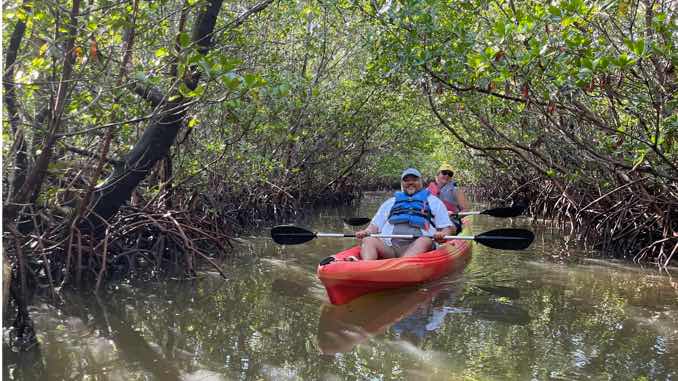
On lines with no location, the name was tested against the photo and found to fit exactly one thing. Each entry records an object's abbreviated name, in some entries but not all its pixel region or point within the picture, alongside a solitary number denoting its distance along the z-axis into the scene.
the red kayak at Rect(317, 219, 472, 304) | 4.52
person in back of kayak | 8.09
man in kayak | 5.53
